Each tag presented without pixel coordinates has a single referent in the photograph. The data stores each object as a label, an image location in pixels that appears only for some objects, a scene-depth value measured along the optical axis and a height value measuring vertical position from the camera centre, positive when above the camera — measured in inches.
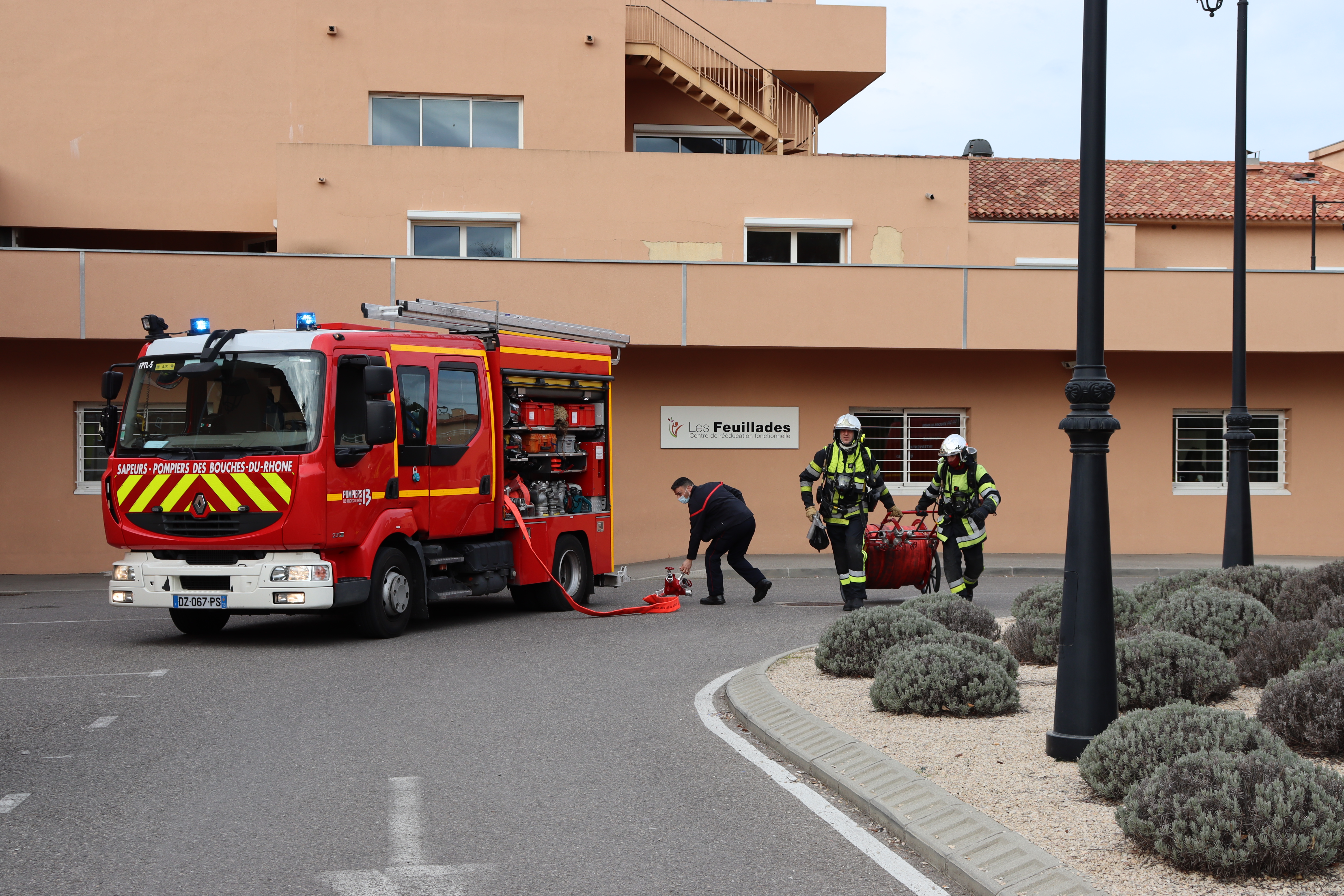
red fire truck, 471.5 -12.3
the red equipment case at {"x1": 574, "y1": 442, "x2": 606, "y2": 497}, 635.5 -16.6
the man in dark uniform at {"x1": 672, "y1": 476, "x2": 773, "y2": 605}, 628.1 -41.0
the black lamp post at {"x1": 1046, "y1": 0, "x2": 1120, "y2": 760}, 261.9 -11.1
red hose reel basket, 574.9 -49.5
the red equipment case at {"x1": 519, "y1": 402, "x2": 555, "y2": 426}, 587.2 +10.6
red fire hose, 589.9 -75.0
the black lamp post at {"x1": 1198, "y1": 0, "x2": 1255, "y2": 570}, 536.4 +6.3
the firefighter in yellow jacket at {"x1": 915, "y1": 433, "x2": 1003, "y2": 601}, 528.4 -25.7
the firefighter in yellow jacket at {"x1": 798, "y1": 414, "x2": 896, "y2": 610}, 557.3 -22.4
